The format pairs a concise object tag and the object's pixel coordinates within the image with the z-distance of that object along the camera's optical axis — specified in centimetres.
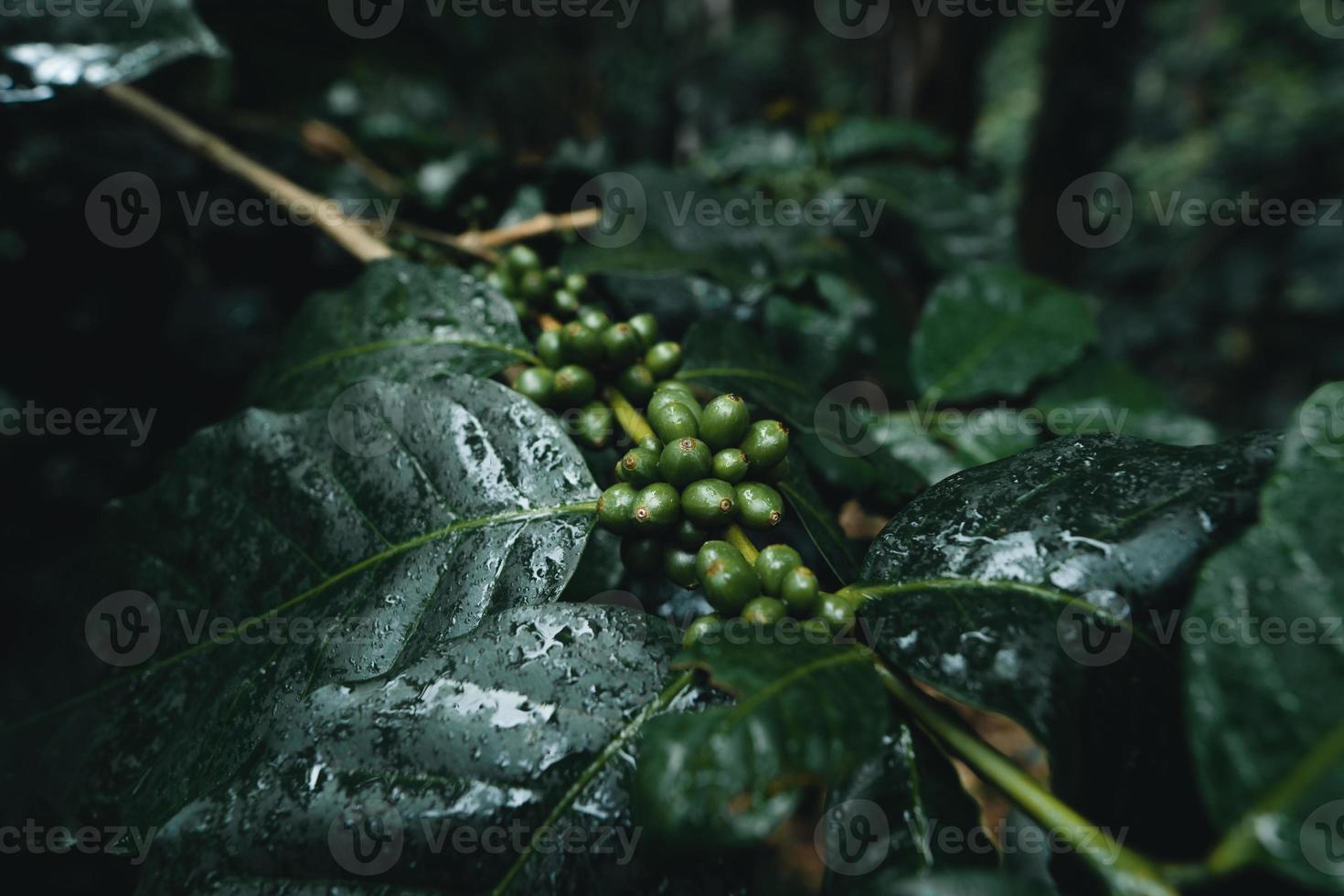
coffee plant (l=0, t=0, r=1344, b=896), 28
